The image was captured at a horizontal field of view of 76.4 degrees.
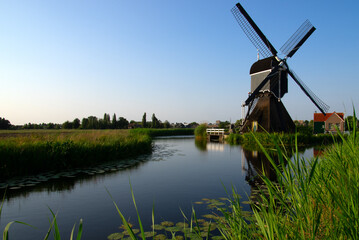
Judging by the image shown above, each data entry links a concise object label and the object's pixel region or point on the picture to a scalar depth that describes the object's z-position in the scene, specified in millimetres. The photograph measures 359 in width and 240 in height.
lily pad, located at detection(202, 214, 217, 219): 4439
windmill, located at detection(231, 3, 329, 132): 21750
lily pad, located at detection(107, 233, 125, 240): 3774
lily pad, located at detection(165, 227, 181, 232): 3987
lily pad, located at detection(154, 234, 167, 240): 3665
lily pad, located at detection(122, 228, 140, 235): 3949
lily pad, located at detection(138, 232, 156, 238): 3701
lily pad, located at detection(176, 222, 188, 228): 4220
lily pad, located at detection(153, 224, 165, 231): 4102
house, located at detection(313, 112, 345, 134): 35147
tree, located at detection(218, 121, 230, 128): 42194
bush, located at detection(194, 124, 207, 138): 37697
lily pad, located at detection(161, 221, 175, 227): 4277
